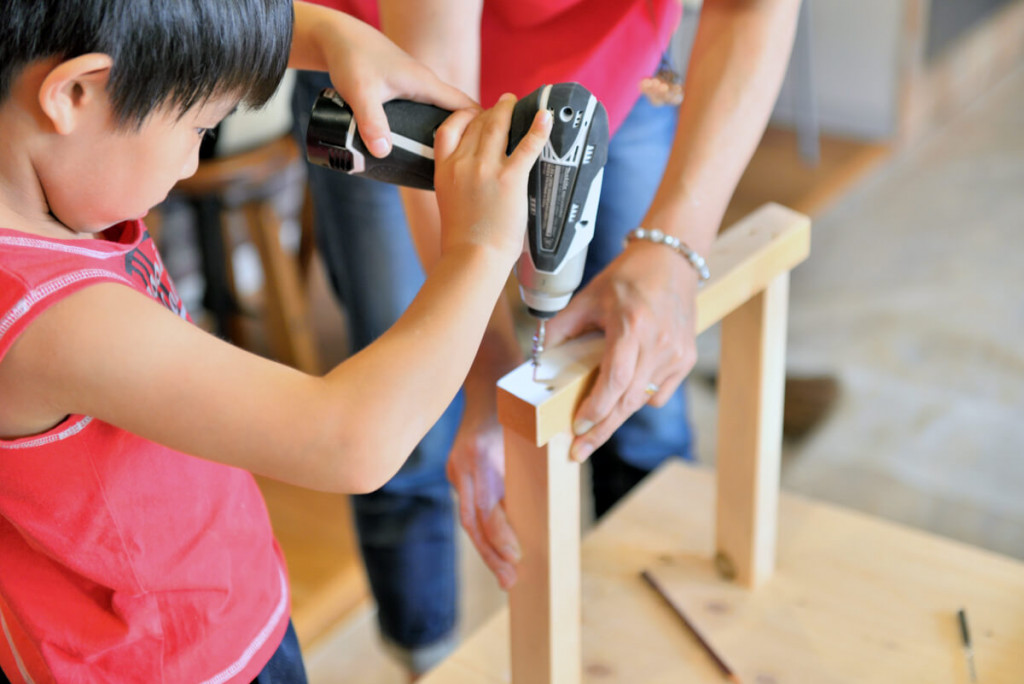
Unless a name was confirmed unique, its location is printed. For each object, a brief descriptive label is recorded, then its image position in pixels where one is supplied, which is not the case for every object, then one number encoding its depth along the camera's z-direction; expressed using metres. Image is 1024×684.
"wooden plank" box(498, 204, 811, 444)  0.72
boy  0.53
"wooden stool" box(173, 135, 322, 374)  1.87
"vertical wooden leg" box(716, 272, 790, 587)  0.95
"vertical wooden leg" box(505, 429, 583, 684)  0.75
